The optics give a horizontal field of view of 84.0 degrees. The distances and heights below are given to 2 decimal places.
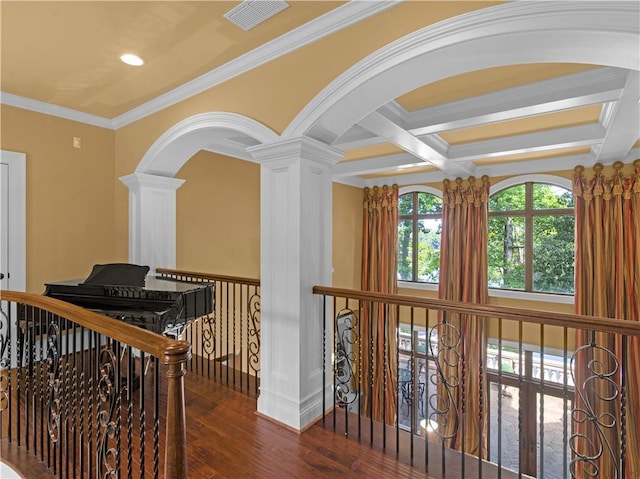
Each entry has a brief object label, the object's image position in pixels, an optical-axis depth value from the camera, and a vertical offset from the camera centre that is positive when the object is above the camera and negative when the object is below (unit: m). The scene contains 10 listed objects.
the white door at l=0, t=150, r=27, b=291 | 3.61 +0.21
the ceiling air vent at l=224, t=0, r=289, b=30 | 2.25 +1.50
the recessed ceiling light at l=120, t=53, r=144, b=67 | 2.85 +1.48
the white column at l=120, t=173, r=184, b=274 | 4.09 +0.27
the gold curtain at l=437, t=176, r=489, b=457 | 5.78 -0.45
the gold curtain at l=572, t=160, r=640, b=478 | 4.53 -0.45
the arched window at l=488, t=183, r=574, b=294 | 5.70 +0.02
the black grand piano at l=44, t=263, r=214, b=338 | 2.58 -0.46
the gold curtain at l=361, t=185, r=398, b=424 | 6.78 -0.41
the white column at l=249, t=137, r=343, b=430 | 2.61 -0.23
